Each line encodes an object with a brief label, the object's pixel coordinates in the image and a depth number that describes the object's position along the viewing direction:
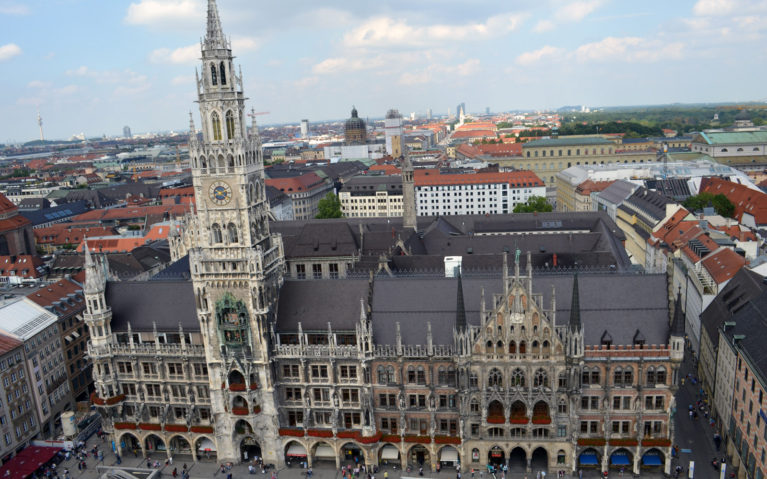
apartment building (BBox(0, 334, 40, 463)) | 76.56
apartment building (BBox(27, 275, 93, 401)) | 92.06
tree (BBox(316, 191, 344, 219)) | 196.88
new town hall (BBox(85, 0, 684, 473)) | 66.62
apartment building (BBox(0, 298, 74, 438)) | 82.75
